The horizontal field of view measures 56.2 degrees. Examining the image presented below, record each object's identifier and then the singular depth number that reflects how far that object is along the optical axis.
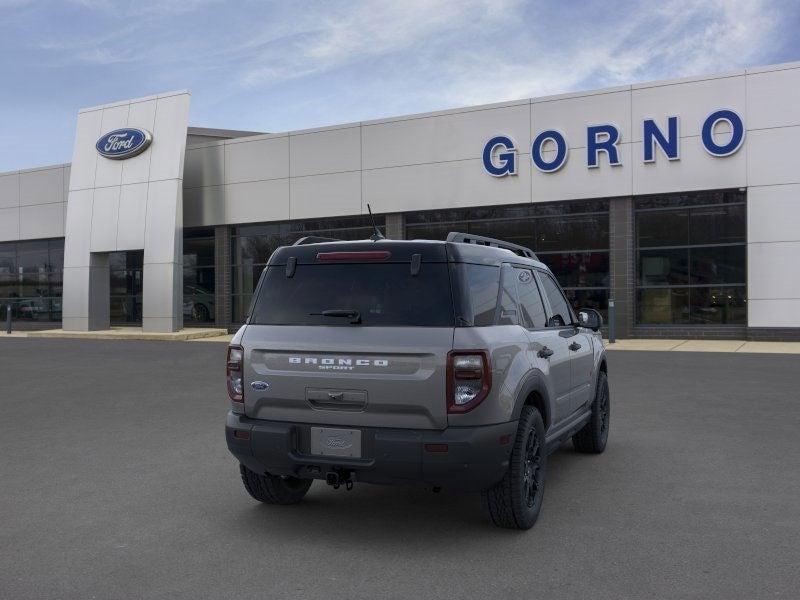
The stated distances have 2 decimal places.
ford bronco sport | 4.35
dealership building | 19.84
